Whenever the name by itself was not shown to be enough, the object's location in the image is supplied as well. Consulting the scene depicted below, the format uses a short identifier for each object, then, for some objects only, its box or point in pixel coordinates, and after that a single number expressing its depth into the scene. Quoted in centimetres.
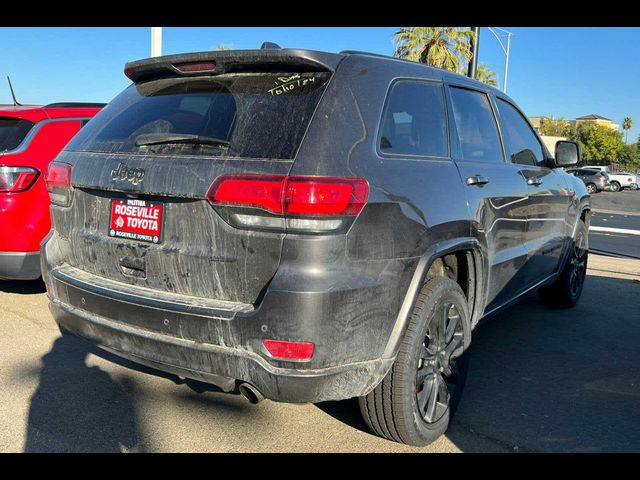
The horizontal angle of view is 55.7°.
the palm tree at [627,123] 10546
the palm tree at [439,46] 2305
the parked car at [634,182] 4009
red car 453
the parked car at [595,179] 3675
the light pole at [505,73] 4699
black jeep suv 237
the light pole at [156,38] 802
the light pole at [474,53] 1018
